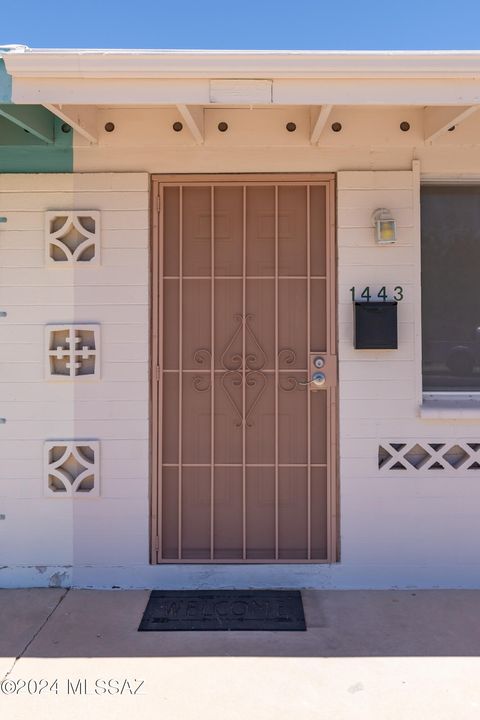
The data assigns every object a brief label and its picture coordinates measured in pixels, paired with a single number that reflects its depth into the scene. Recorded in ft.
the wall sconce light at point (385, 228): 13.09
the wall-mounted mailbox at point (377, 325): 12.98
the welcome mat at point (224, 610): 11.66
